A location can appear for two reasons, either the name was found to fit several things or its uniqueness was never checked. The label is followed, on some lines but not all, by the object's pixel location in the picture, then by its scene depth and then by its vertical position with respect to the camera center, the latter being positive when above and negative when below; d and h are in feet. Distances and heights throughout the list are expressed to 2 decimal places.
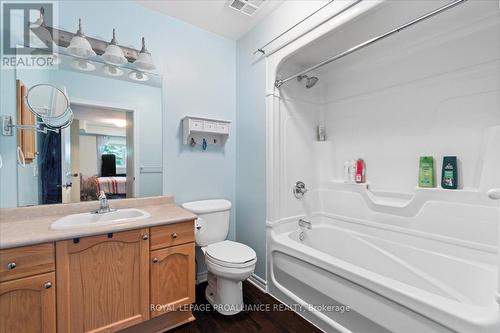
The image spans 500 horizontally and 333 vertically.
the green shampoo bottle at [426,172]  5.58 -0.22
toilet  5.46 -2.35
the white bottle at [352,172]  7.30 -0.27
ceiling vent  6.07 +4.47
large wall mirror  5.00 +0.72
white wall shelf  6.88 +1.11
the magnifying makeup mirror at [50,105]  4.95 +1.40
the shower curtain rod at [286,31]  5.15 +3.64
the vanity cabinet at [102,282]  3.68 -2.25
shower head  7.47 +2.85
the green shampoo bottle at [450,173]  5.21 -0.23
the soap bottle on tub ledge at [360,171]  7.08 -0.23
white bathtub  3.50 -2.45
